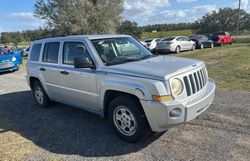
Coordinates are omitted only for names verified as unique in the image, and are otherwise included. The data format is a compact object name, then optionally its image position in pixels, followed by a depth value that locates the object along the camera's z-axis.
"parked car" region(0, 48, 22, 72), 10.05
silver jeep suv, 2.77
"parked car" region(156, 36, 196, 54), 15.07
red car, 20.30
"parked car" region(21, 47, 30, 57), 22.02
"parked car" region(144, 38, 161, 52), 16.59
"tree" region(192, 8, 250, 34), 42.63
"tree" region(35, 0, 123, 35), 21.79
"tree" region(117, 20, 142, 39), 37.01
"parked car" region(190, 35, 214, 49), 18.07
